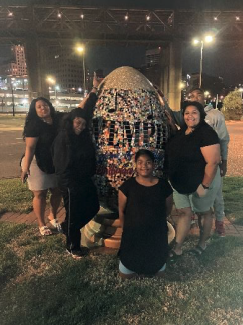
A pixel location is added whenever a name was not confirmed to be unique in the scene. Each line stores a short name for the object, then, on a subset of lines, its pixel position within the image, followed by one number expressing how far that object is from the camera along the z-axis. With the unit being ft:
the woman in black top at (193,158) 9.61
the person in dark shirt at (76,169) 9.94
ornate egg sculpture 9.78
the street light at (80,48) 88.63
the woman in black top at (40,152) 11.75
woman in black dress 8.93
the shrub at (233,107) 94.21
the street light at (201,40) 72.38
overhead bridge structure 84.69
